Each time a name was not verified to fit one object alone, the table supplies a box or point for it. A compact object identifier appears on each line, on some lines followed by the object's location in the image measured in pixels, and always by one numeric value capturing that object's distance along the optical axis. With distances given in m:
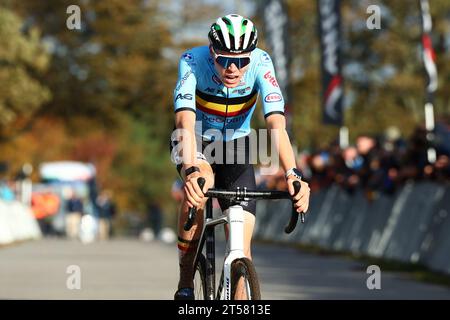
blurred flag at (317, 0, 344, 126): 27.12
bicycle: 7.87
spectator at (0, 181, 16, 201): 35.09
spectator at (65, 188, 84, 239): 48.47
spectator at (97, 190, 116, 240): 48.22
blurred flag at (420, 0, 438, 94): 20.97
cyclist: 8.43
